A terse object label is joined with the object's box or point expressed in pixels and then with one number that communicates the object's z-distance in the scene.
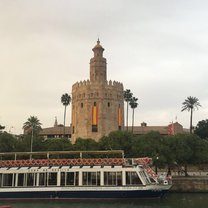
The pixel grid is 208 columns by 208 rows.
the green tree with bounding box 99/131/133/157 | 46.10
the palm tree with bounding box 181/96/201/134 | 70.80
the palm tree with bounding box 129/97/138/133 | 74.07
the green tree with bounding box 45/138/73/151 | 48.17
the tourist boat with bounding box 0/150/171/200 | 28.44
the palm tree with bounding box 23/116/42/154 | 69.52
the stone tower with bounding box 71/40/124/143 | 64.78
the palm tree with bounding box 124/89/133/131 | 73.97
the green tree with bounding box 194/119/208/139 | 73.40
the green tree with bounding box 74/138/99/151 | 47.37
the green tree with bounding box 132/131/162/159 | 42.92
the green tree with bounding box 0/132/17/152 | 48.20
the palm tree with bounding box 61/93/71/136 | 74.31
